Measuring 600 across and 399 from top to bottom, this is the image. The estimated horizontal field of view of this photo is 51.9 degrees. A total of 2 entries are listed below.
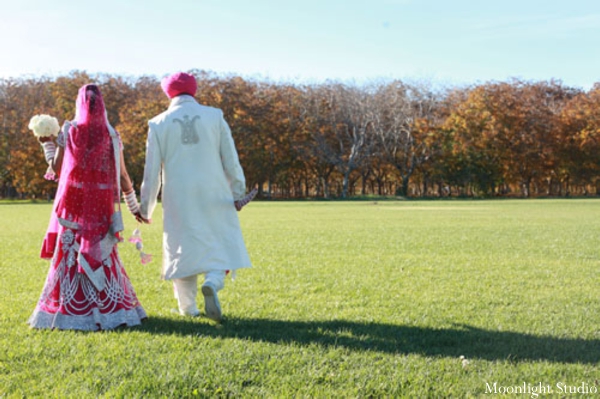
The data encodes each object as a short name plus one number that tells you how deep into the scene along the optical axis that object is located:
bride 4.80
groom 5.05
